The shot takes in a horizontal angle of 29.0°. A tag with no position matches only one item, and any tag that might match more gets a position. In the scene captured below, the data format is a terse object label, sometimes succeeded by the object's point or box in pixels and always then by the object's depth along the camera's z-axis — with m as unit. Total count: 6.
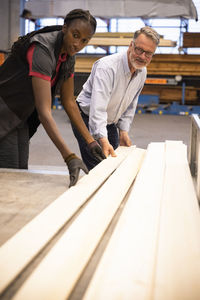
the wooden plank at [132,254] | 0.79
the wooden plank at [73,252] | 0.79
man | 2.39
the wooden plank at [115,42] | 9.45
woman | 1.79
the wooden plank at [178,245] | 0.80
